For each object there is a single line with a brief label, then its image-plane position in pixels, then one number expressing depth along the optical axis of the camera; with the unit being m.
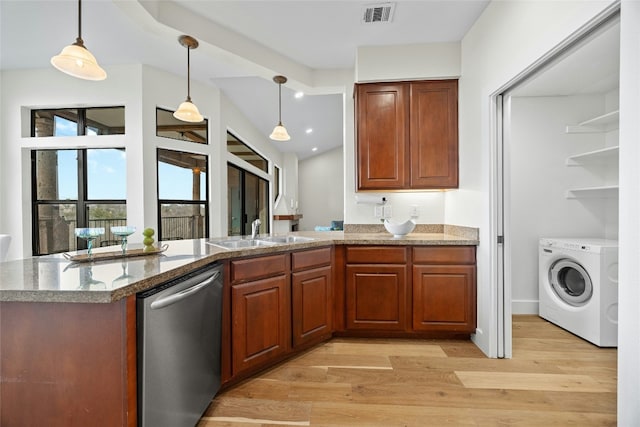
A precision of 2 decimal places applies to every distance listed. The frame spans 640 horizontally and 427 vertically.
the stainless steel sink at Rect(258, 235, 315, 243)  2.75
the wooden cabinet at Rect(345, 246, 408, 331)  2.61
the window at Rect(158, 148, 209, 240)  3.83
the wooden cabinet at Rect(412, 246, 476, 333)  2.56
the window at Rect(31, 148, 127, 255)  3.73
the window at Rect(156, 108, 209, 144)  3.81
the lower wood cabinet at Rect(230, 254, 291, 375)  1.91
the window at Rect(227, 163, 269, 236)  5.23
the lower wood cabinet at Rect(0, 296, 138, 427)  1.05
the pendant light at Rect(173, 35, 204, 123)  2.58
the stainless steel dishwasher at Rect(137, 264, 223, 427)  1.17
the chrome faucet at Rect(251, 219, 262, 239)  2.62
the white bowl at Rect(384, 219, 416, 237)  2.80
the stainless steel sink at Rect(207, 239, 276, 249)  2.34
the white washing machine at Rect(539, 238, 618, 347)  2.49
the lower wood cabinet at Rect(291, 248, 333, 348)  2.31
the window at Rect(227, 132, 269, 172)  5.02
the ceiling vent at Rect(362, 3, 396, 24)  2.35
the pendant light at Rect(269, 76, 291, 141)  3.49
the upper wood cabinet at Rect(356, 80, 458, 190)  2.84
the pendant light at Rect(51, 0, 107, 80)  1.76
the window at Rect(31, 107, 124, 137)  3.71
